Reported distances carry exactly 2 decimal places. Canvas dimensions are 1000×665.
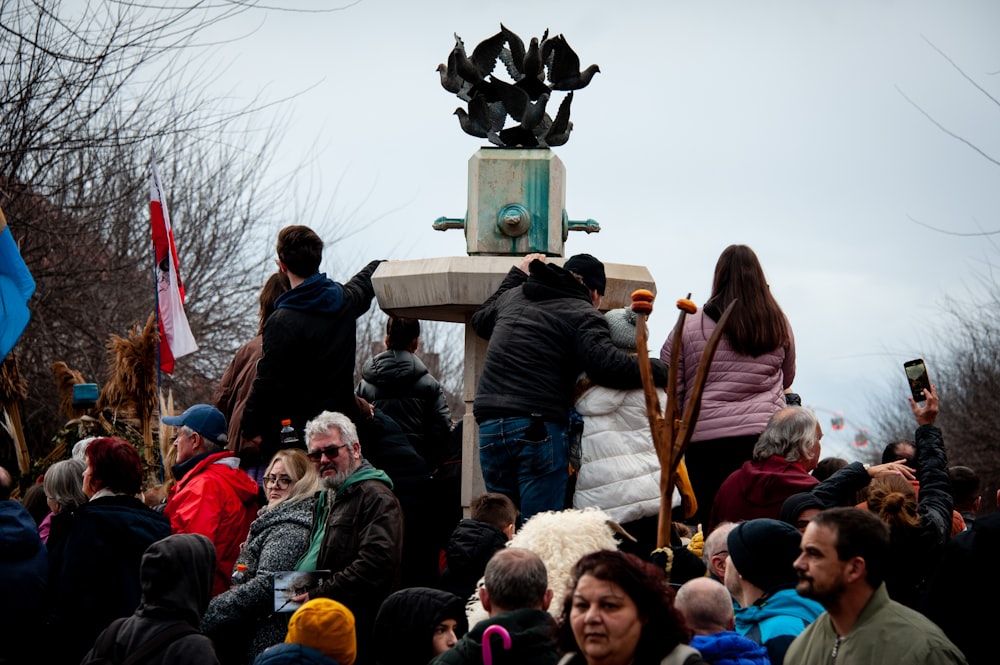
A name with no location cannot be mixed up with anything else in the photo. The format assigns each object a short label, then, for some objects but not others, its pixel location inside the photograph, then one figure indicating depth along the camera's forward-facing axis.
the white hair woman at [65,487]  16.30
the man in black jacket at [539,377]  16.95
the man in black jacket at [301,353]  18.31
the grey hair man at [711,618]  11.49
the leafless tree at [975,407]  81.19
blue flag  17.55
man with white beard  15.16
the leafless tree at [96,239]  27.62
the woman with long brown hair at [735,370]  17.58
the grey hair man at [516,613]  11.80
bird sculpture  22.00
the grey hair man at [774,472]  15.98
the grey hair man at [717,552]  14.42
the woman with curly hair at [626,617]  10.48
